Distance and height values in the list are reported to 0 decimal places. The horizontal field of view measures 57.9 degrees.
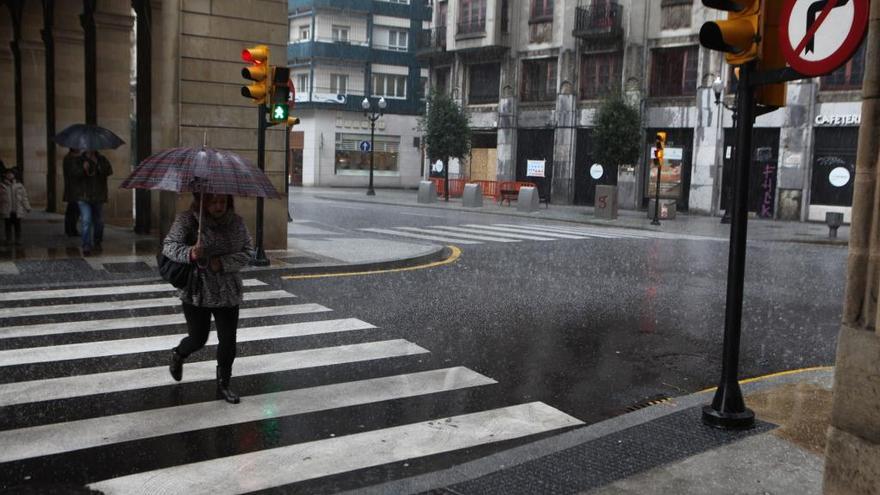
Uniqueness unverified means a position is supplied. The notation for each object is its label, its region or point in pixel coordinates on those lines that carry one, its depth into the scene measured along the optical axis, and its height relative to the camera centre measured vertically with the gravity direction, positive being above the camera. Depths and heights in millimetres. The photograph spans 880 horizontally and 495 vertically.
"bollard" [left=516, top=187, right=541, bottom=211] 32250 -997
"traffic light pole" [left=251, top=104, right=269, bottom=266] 13008 +159
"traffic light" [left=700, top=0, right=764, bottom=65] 5234 +987
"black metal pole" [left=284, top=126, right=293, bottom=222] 14609 +180
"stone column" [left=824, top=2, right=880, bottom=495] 3785 -770
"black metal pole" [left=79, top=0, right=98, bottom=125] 19094 +2413
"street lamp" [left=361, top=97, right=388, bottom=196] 40425 +3186
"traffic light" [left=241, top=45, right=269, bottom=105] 12531 +1423
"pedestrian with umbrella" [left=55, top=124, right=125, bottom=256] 13281 -223
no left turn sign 4297 +863
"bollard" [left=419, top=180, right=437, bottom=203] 36719 -969
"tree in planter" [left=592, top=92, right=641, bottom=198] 31109 +1821
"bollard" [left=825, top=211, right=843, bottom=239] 22547 -995
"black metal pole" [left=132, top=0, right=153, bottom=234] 17234 +1139
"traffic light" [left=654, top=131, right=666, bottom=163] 27172 +1147
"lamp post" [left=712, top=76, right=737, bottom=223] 27170 +116
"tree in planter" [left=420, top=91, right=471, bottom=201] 38844 +2057
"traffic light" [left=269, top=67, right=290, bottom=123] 12891 +1143
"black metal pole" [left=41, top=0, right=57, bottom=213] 21641 +1745
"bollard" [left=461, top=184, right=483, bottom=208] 33938 -1045
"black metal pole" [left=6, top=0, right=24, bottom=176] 23953 +2594
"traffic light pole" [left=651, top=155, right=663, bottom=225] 26855 -961
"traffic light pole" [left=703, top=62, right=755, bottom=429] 5488 -782
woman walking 5801 -706
